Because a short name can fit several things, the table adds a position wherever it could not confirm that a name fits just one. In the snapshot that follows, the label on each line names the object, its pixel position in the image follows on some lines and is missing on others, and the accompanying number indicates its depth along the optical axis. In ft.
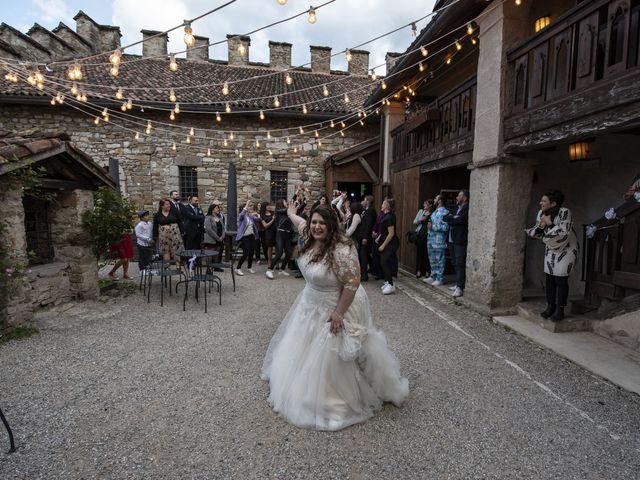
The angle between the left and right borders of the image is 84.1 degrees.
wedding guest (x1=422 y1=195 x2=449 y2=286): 22.49
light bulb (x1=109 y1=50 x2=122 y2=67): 14.37
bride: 8.89
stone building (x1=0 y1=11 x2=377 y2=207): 38.63
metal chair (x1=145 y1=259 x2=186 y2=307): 20.18
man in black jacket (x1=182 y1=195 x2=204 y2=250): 26.73
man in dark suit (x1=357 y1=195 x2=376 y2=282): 24.76
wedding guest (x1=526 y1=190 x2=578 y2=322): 14.47
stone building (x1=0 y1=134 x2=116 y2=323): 15.74
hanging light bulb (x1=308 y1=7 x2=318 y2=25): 13.56
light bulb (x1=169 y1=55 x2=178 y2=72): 15.84
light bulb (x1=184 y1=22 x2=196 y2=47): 12.53
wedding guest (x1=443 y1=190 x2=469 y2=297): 20.34
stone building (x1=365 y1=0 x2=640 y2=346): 12.12
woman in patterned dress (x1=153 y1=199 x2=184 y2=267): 25.17
